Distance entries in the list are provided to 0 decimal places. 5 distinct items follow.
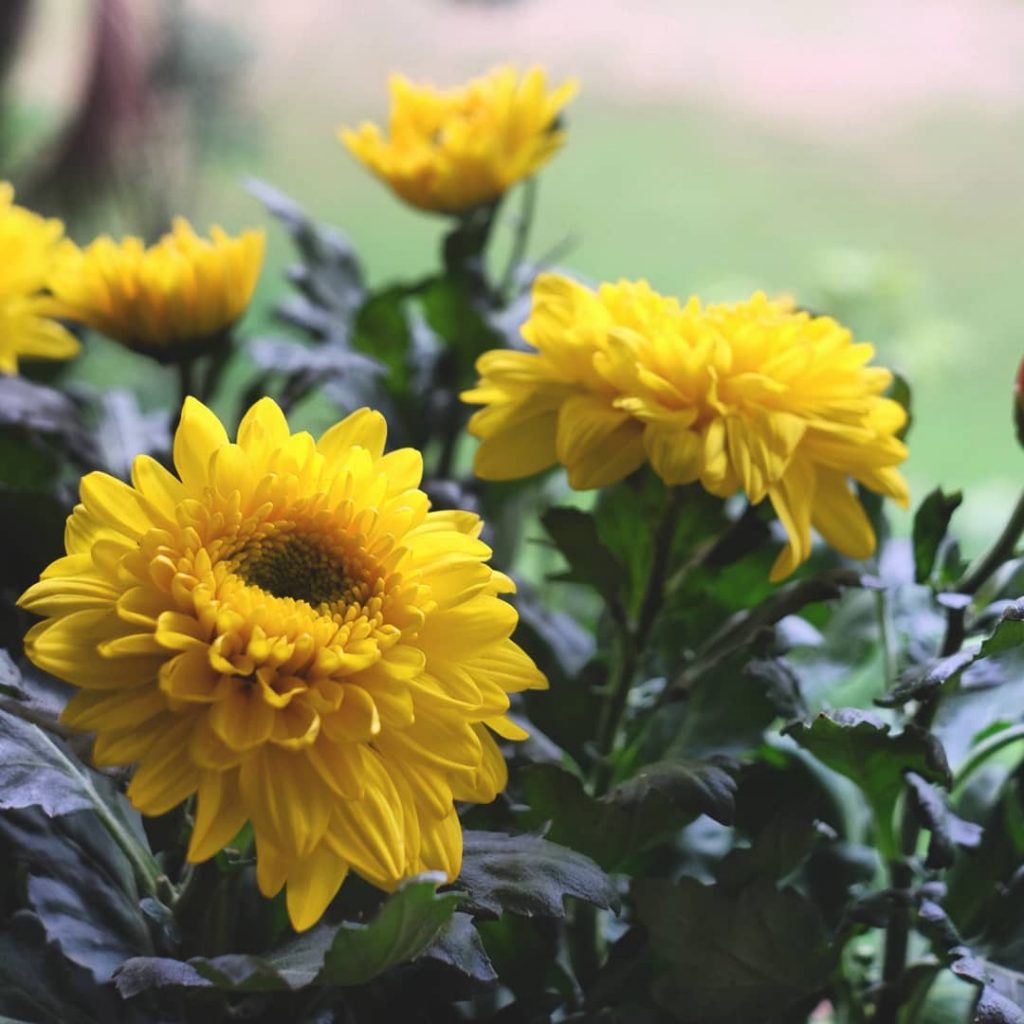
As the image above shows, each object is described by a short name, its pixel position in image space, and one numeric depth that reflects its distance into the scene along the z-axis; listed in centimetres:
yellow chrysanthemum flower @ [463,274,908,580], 47
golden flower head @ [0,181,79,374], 68
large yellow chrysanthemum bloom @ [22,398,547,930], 37
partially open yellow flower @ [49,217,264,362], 62
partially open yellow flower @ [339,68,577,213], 70
